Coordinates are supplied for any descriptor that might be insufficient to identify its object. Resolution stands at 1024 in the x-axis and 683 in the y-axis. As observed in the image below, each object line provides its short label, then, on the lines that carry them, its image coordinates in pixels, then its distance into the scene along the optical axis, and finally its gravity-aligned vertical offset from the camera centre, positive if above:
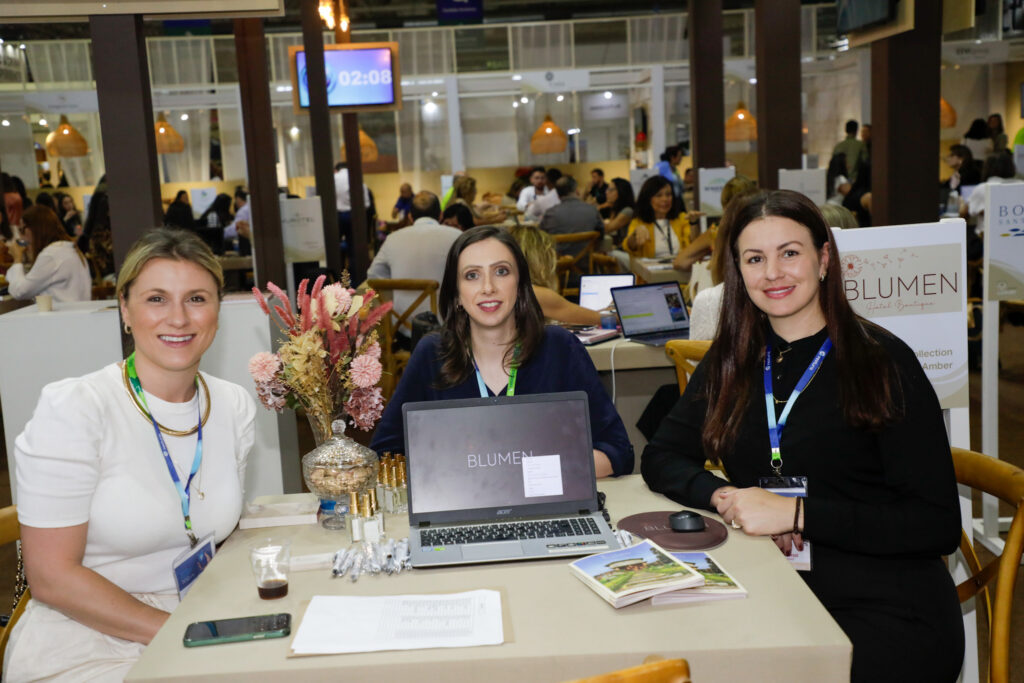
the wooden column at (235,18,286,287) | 7.59 +0.62
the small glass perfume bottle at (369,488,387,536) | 2.01 -0.64
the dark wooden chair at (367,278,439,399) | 5.86 -0.73
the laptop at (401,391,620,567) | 2.00 -0.54
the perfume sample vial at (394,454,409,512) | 2.14 -0.63
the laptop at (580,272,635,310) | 5.19 -0.51
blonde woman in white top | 1.84 -0.51
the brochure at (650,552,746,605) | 1.62 -0.68
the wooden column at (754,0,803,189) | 7.26 +0.77
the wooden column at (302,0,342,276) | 8.52 +0.84
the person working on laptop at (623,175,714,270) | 7.83 -0.28
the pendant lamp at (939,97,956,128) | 14.09 +0.92
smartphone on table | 1.55 -0.67
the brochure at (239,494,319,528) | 2.15 -0.67
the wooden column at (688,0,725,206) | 9.77 +1.05
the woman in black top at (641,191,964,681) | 1.94 -0.57
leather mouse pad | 1.86 -0.68
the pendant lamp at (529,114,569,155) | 15.55 +0.98
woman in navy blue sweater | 2.61 -0.40
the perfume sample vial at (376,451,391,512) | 2.15 -0.61
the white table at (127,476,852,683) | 1.46 -0.69
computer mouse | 1.89 -0.65
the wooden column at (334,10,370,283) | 10.51 +0.29
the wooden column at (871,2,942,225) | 4.75 +0.28
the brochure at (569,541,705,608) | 1.61 -0.66
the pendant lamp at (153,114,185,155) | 14.36 +1.25
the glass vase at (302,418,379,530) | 2.09 -0.56
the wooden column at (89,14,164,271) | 3.62 +0.38
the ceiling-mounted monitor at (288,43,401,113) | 9.49 +1.35
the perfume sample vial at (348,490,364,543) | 1.98 -0.65
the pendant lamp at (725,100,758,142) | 15.82 +1.06
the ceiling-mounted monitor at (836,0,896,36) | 4.38 +0.80
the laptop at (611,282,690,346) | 4.56 -0.57
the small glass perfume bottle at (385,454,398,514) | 2.13 -0.62
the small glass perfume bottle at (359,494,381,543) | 1.96 -0.65
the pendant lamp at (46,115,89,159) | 13.27 +1.19
